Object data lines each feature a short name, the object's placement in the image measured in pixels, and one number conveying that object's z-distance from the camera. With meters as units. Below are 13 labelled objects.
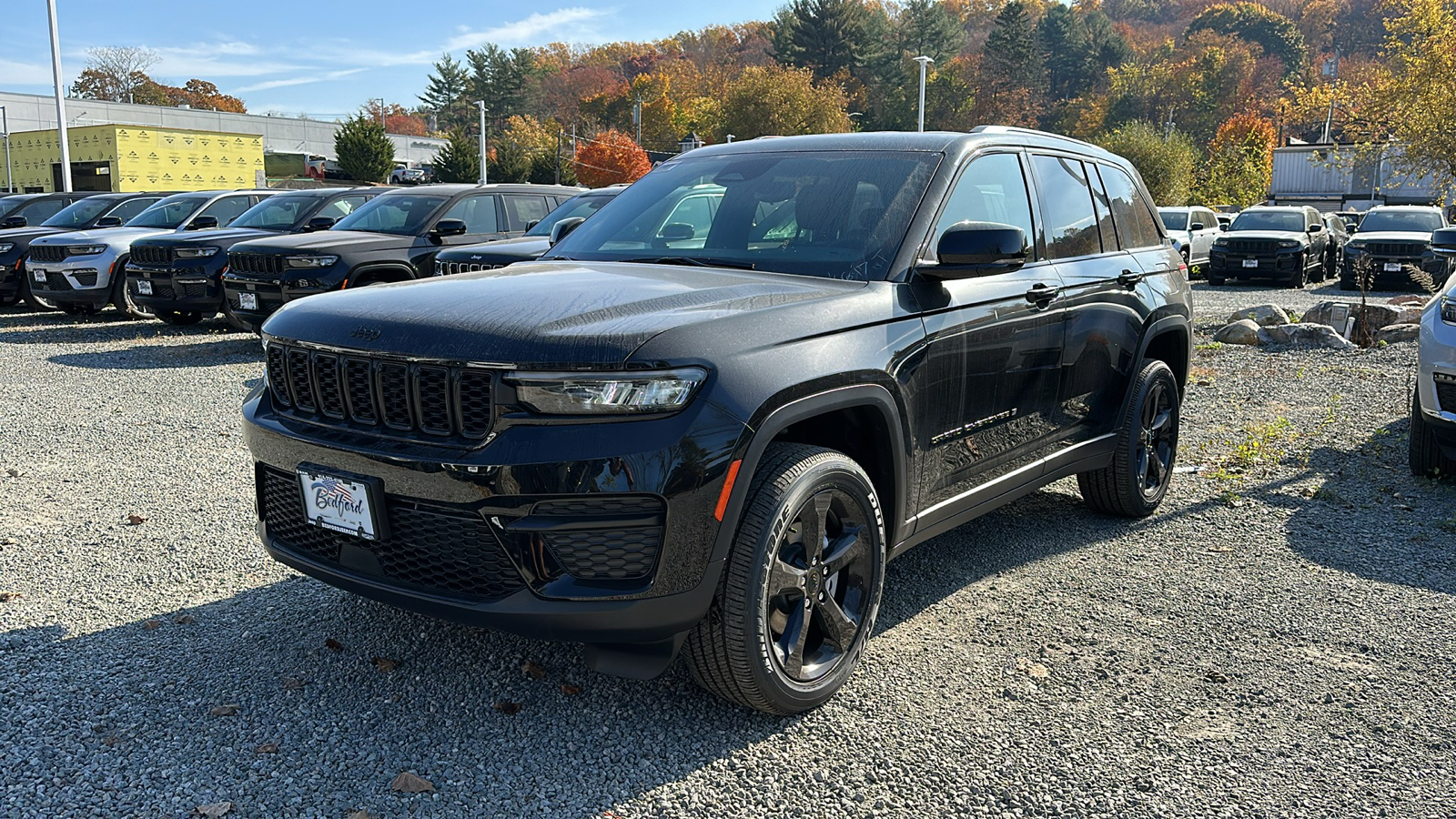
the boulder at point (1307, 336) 12.37
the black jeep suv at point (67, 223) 14.98
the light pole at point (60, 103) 30.73
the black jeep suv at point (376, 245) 10.66
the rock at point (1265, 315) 13.83
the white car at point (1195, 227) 24.11
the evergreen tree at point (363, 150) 51.06
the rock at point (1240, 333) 13.08
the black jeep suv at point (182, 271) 12.30
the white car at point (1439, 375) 5.68
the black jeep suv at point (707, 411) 2.79
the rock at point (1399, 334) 12.59
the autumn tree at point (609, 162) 66.50
